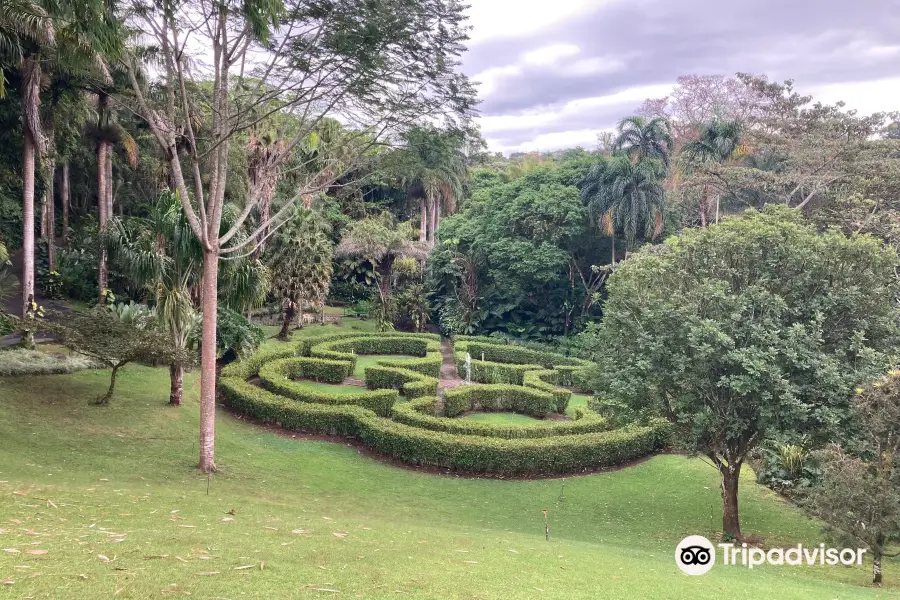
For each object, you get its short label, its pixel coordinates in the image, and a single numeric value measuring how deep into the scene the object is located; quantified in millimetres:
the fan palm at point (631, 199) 30719
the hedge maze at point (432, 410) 14820
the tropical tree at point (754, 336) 9898
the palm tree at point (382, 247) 34875
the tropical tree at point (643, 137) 31484
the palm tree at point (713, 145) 29828
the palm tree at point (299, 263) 26812
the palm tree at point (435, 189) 41500
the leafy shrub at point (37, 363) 15148
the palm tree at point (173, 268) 13617
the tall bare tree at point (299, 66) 11188
